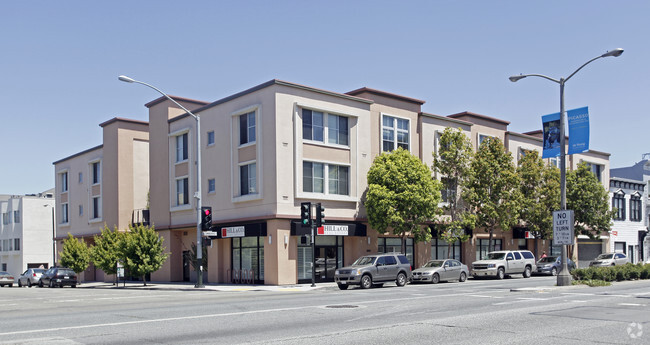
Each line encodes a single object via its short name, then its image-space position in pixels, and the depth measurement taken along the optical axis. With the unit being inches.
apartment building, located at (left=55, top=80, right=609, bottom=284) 1312.7
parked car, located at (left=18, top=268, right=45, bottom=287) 1834.4
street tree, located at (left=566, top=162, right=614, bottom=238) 1892.2
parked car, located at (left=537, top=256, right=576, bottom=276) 1600.6
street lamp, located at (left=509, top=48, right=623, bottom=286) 963.3
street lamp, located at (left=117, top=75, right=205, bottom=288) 1237.7
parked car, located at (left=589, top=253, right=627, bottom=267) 1747.0
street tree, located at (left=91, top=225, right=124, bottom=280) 1584.6
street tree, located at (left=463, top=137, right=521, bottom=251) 1594.5
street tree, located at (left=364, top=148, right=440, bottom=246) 1366.9
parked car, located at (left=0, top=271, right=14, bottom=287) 1913.1
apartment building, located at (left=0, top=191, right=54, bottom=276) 2822.3
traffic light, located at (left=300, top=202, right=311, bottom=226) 1170.6
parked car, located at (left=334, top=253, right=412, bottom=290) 1130.0
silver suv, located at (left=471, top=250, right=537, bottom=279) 1467.8
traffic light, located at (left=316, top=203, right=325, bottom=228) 1190.8
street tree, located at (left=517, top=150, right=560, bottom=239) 1705.2
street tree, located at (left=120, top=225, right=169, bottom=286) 1444.4
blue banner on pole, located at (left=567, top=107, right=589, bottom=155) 979.3
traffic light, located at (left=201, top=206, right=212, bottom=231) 1223.5
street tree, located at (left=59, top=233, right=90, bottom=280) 1807.3
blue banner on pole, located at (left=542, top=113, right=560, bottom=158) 1020.2
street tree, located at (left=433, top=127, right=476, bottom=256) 1521.9
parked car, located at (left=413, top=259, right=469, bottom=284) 1279.5
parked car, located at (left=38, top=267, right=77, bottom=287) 1668.3
